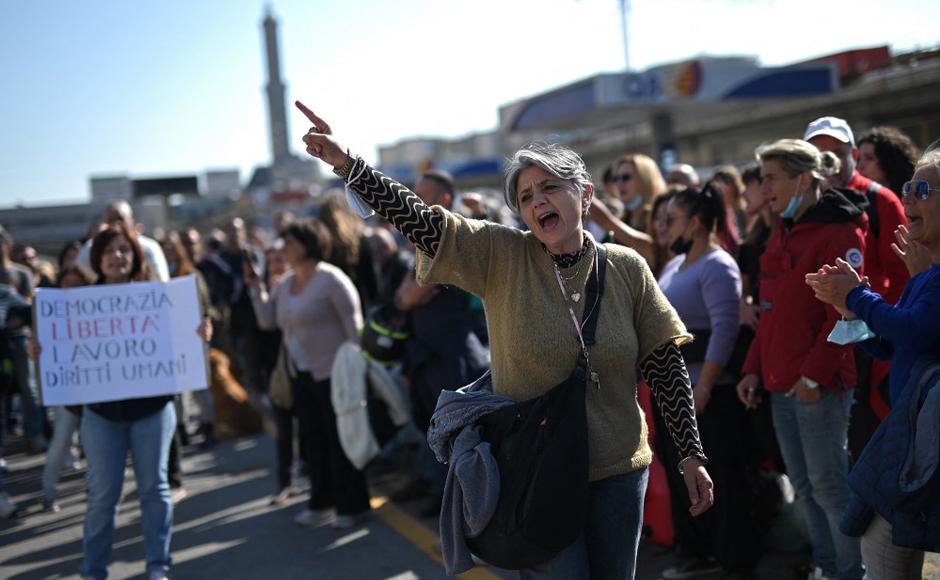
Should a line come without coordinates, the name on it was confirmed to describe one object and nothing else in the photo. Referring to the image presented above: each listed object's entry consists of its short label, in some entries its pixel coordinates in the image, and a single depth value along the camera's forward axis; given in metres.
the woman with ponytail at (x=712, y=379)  4.32
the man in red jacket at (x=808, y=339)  3.79
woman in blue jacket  2.71
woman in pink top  5.90
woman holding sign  4.73
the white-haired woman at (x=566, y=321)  2.65
